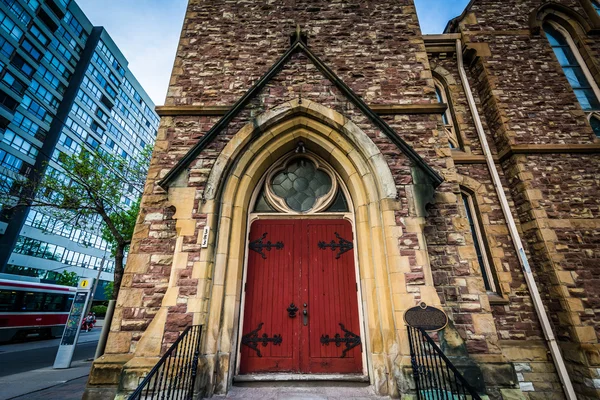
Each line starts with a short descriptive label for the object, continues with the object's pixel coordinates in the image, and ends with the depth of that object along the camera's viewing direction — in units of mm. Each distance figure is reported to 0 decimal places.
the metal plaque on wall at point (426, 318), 3693
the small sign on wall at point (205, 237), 4242
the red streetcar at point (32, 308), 12875
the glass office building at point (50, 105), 24672
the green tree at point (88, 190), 9992
